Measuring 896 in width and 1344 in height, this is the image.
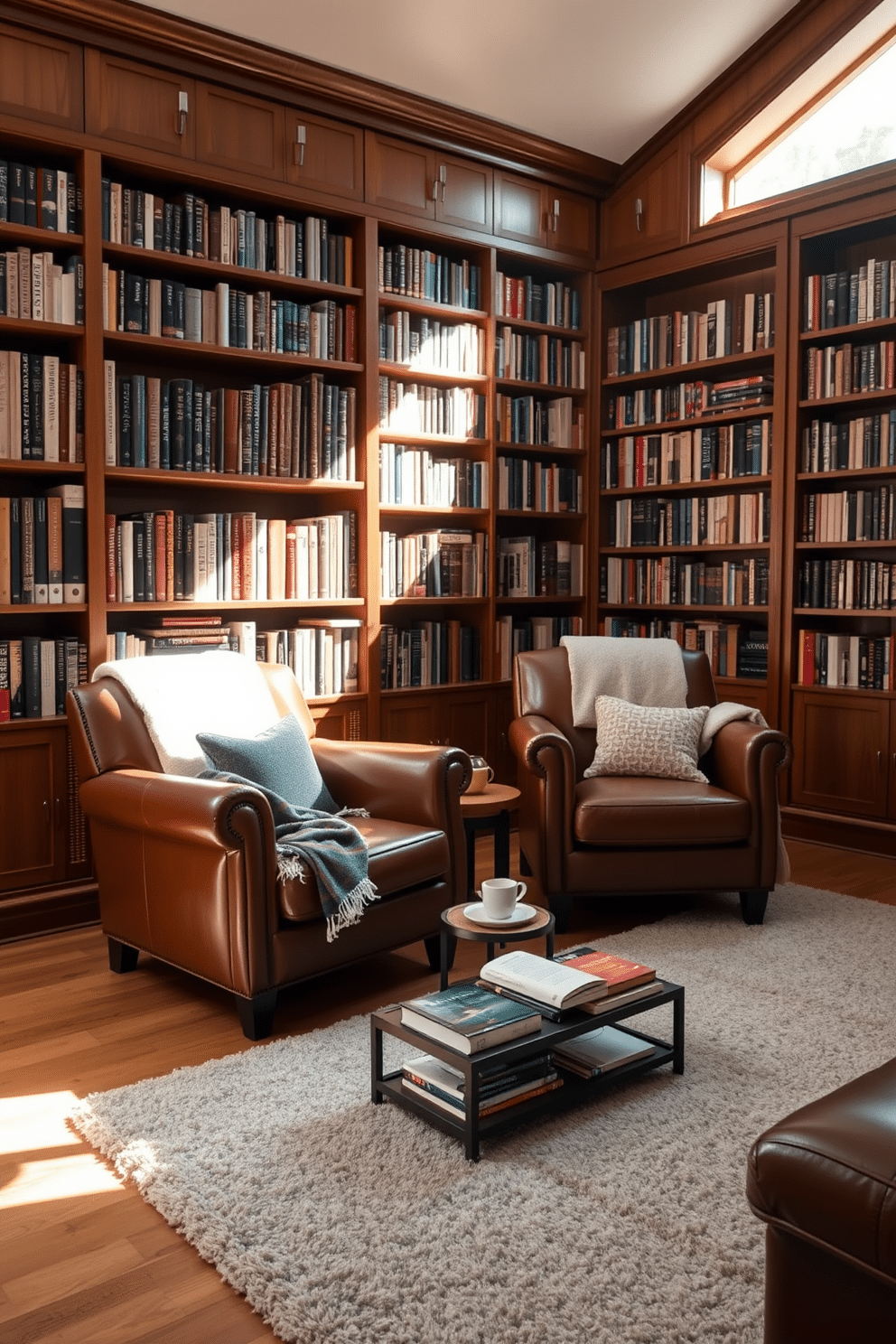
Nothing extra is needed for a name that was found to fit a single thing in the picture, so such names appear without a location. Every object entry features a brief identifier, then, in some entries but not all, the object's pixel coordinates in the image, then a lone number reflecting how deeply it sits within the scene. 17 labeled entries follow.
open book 2.35
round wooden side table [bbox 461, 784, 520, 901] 3.60
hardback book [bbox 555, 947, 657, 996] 2.46
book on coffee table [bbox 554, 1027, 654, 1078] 2.48
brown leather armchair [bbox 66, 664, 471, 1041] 2.80
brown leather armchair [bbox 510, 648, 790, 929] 3.67
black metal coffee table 2.22
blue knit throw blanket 2.86
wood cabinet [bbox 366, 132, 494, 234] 4.54
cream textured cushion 3.97
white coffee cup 2.54
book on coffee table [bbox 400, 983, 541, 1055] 2.23
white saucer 2.55
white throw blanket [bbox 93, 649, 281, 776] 3.27
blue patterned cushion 3.12
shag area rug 1.79
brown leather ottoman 1.33
